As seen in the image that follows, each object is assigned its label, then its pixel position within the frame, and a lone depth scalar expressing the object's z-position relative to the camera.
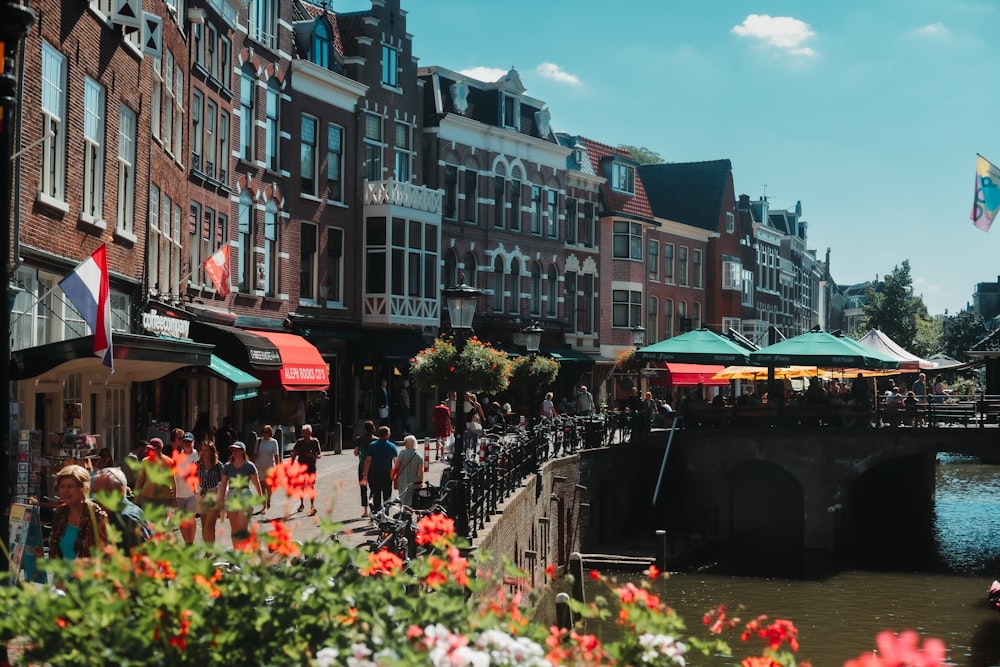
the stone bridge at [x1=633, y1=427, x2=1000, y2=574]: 33.41
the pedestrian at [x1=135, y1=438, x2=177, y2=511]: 12.47
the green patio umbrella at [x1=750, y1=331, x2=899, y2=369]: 33.09
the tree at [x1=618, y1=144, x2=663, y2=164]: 88.24
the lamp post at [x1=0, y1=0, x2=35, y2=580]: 6.36
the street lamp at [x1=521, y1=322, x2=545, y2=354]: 32.00
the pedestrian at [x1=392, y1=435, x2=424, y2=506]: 18.67
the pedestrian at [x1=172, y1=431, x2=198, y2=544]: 14.54
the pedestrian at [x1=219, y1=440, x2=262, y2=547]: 13.15
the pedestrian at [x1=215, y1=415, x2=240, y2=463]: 24.66
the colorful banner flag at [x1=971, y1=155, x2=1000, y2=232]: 36.97
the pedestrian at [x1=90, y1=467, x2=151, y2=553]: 8.12
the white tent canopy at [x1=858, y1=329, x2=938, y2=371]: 37.19
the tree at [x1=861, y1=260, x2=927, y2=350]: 80.19
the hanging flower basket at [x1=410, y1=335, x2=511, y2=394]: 26.88
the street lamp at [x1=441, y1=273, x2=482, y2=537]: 19.03
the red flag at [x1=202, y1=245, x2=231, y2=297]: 26.14
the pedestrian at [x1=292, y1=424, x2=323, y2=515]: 20.34
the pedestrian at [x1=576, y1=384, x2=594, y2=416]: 38.28
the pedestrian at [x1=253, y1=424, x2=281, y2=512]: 19.69
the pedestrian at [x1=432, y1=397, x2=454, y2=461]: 29.34
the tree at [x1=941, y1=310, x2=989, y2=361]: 103.44
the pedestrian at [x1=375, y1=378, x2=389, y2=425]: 34.50
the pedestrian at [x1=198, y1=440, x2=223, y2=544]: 16.22
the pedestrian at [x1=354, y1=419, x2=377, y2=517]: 19.39
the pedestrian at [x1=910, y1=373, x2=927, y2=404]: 43.83
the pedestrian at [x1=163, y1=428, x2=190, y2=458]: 17.45
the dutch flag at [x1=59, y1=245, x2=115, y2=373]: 13.98
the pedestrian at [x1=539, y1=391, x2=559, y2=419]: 36.03
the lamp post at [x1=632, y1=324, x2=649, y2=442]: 36.56
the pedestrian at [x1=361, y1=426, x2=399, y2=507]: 18.55
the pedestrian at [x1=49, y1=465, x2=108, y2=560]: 8.38
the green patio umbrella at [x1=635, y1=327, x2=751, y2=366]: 34.47
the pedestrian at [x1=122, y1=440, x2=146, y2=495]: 16.39
